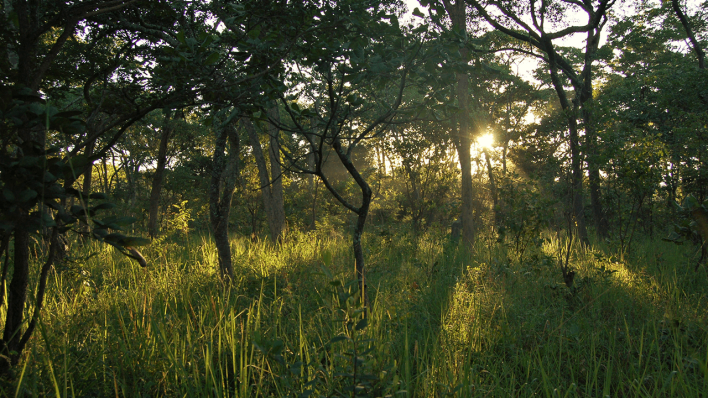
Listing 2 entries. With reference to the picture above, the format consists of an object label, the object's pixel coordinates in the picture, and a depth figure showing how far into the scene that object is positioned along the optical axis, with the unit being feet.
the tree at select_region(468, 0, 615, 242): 27.78
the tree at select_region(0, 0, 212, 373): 3.47
